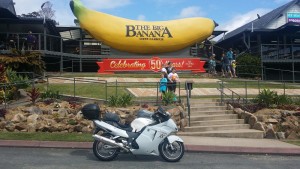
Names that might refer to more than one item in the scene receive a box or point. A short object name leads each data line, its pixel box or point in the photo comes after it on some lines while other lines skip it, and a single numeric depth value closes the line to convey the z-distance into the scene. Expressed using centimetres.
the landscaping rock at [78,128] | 724
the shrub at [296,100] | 944
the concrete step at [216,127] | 788
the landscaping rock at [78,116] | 763
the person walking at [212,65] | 1618
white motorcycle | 510
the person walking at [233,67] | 1511
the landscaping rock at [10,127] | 712
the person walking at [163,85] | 906
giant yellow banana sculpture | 1682
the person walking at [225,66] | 1522
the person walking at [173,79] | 920
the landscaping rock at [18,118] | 740
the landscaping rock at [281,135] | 776
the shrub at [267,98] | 916
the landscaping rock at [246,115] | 838
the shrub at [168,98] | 870
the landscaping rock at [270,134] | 772
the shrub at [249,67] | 1609
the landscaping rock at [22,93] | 932
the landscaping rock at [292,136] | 783
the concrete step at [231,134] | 756
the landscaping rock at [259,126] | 791
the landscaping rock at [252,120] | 817
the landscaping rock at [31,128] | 707
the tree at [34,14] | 3502
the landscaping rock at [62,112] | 785
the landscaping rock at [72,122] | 740
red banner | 1601
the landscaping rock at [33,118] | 735
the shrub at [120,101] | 845
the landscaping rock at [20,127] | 715
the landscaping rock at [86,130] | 719
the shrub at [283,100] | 928
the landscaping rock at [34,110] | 789
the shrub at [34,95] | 858
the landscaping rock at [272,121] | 828
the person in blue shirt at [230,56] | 1497
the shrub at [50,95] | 909
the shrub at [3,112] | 758
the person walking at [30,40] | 1443
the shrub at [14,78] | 994
